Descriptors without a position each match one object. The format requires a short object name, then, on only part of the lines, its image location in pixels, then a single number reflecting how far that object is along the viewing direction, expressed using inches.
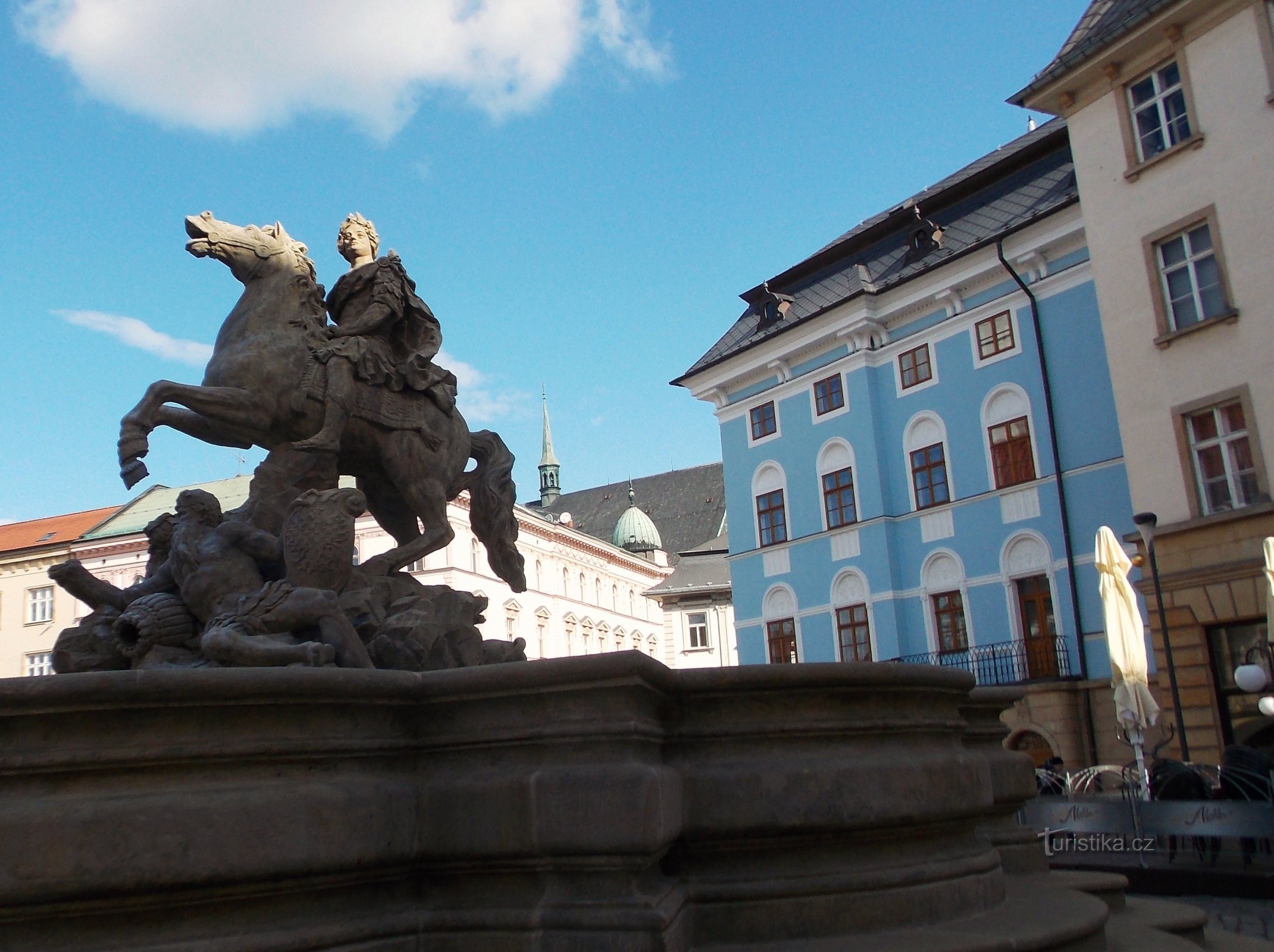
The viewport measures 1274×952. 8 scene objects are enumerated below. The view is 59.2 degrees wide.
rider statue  211.9
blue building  893.8
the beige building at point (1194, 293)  658.8
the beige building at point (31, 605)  1706.4
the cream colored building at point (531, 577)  1694.1
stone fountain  109.9
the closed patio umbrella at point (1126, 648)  522.3
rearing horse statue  204.7
